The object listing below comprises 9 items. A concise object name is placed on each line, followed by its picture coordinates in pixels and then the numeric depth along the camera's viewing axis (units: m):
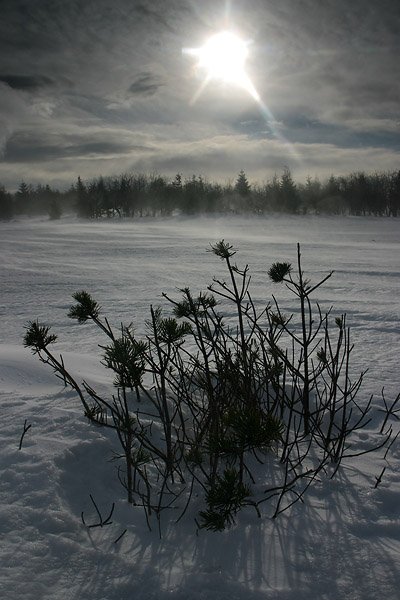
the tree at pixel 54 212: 71.56
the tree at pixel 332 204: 74.81
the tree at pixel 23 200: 95.75
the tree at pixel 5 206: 79.06
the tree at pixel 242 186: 75.44
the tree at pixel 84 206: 70.00
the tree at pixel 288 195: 70.56
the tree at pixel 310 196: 74.14
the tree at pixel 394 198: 71.28
